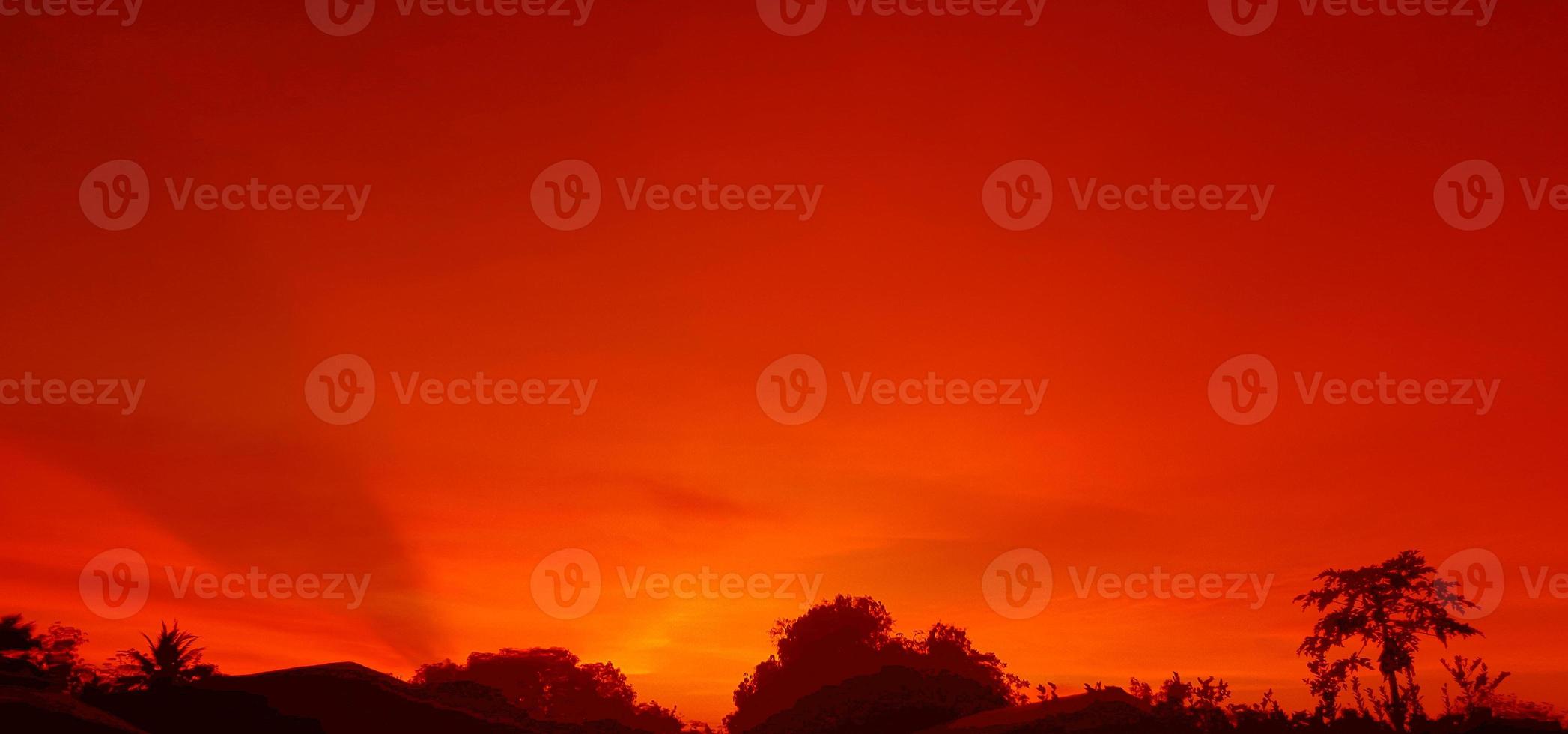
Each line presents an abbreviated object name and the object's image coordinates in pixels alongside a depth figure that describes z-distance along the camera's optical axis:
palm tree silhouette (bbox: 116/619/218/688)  41.16
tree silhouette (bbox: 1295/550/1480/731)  41.34
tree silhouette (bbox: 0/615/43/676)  47.44
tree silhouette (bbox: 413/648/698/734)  90.00
